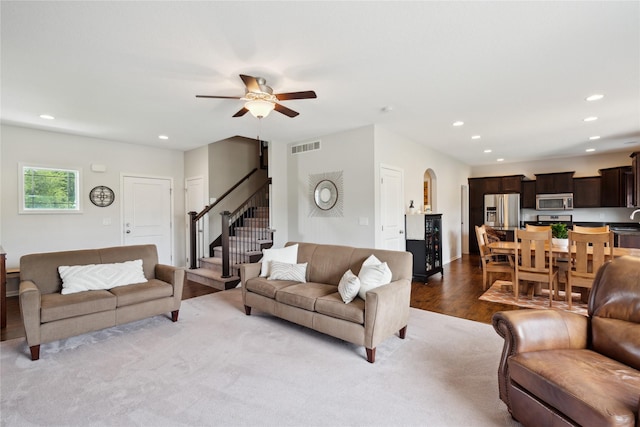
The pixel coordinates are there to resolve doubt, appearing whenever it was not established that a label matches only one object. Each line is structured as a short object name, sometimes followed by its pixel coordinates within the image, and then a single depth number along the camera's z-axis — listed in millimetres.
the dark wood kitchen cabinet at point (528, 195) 8102
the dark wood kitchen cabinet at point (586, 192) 7309
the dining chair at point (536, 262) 4027
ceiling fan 2826
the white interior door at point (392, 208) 5031
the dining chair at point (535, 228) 5189
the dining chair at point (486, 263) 4777
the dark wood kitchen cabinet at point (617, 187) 6531
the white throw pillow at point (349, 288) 2828
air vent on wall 5574
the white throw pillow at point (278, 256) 3861
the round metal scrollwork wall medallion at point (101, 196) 5562
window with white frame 4898
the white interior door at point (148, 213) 5988
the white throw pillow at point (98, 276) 3213
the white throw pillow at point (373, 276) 2855
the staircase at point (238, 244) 5332
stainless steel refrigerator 7988
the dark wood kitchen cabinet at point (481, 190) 8156
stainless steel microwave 7577
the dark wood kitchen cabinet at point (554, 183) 7562
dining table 4045
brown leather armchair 1398
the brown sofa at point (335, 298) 2625
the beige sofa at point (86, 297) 2730
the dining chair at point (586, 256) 3664
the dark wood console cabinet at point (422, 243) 5465
